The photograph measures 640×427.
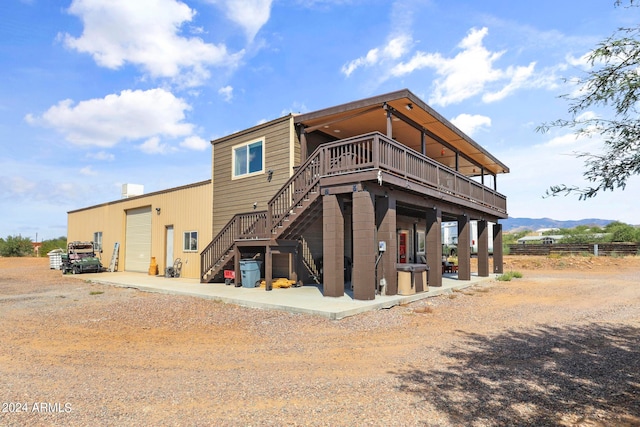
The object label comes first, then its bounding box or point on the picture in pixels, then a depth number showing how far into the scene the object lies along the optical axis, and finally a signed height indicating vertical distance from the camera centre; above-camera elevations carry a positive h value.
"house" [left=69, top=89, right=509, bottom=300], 10.29 +1.45
